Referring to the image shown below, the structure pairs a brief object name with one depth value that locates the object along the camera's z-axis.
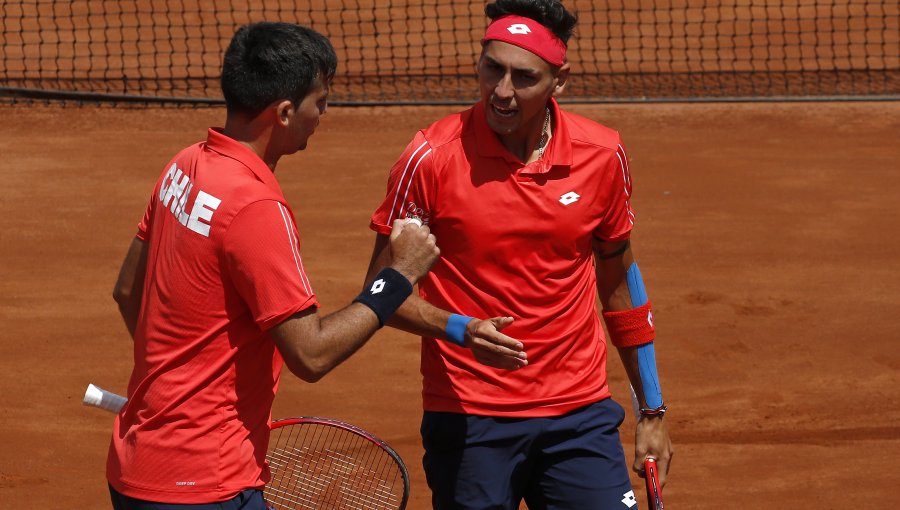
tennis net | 27.12
